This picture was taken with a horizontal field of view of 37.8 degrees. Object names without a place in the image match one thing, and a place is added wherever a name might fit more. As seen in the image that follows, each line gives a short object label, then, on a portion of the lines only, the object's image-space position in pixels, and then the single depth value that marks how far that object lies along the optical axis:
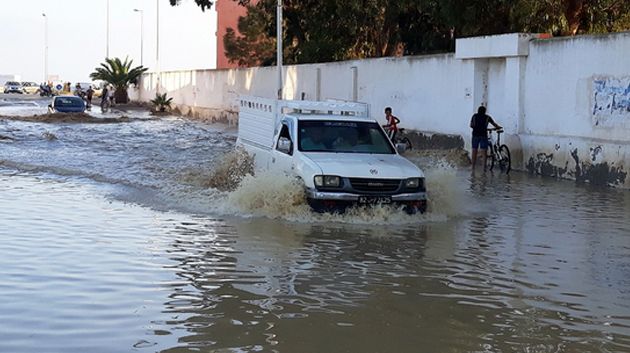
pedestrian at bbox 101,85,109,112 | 61.34
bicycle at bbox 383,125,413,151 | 24.86
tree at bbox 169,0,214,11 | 38.62
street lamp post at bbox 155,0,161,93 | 69.47
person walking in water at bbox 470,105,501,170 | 21.33
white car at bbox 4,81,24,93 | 105.69
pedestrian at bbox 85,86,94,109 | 63.53
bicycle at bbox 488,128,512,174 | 21.59
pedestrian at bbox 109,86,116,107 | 68.35
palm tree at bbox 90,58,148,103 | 73.56
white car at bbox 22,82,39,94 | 108.56
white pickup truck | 12.69
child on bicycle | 24.53
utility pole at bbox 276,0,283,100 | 31.85
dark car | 49.09
